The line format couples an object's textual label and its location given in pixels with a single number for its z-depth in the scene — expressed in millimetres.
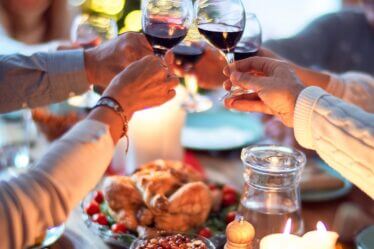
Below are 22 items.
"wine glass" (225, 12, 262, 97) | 1537
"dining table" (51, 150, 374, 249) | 1521
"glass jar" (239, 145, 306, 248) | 1399
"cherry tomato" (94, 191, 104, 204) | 1615
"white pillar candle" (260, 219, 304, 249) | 1236
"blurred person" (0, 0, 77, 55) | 2791
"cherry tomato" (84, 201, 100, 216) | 1571
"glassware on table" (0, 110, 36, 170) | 1879
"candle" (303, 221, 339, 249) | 1223
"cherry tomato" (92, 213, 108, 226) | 1542
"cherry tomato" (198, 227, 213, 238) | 1499
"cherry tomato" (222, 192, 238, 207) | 1625
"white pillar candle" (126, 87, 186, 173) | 1800
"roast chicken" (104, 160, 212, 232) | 1503
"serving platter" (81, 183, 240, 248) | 1478
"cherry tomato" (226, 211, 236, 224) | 1551
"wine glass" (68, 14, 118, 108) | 1833
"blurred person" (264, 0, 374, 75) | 2673
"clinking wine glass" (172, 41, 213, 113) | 1684
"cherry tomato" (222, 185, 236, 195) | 1649
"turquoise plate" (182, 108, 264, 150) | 2022
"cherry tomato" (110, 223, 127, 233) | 1507
